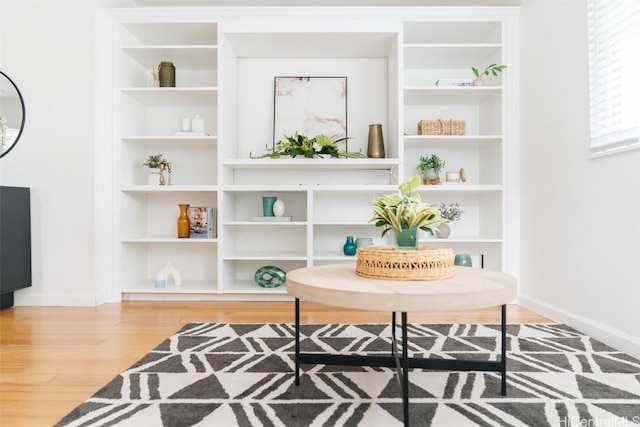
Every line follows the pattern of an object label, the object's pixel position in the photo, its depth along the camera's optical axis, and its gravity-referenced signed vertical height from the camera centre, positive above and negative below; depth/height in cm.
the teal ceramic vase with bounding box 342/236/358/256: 331 -27
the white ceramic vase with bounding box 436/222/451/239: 327 -14
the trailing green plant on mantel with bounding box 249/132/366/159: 319 +53
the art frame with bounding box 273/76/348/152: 353 +95
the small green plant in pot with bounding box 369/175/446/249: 144 +0
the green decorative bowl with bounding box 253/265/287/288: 320 -50
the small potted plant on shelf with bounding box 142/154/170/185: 331 +40
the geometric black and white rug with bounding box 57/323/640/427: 132 -67
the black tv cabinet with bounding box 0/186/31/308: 276 -18
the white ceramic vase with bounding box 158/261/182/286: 328 -47
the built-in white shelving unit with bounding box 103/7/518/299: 314 +72
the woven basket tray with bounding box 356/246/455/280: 135 -17
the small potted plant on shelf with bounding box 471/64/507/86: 304 +110
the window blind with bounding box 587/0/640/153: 195 +72
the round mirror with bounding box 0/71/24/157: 304 +77
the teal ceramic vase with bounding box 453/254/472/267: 311 -35
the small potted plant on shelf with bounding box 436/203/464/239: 328 -1
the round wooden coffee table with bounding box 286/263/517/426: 113 -24
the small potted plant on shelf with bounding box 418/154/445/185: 327 +37
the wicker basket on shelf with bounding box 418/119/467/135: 326 +71
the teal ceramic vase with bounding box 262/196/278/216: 333 +9
